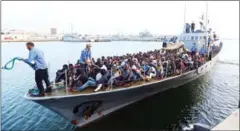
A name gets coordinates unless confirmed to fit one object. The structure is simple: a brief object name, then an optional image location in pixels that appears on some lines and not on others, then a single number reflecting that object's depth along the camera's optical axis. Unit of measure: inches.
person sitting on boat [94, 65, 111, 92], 390.0
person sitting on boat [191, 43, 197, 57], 822.1
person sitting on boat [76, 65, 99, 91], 375.6
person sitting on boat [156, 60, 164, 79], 506.3
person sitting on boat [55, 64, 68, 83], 401.7
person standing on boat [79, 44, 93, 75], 397.7
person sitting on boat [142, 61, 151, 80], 480.3
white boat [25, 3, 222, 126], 345.1
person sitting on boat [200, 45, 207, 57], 869.8
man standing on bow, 303.1
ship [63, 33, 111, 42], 5538.9
